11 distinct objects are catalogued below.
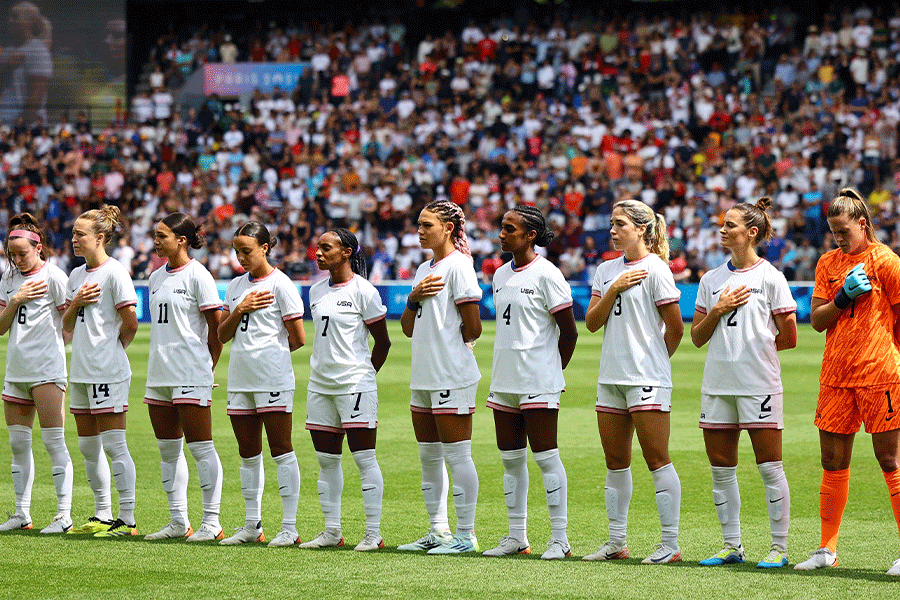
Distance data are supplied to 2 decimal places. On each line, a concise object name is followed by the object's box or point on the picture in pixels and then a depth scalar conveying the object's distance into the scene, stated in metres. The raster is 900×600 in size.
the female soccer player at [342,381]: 13.70
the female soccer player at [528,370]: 13.10
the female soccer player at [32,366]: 15.08
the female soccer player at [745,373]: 12.43
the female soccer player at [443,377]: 13.41
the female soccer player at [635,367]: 12.65
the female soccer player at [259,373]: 13.96
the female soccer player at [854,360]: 12.13
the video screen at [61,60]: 66.94
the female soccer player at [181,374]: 14.27
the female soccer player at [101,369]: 14.61
